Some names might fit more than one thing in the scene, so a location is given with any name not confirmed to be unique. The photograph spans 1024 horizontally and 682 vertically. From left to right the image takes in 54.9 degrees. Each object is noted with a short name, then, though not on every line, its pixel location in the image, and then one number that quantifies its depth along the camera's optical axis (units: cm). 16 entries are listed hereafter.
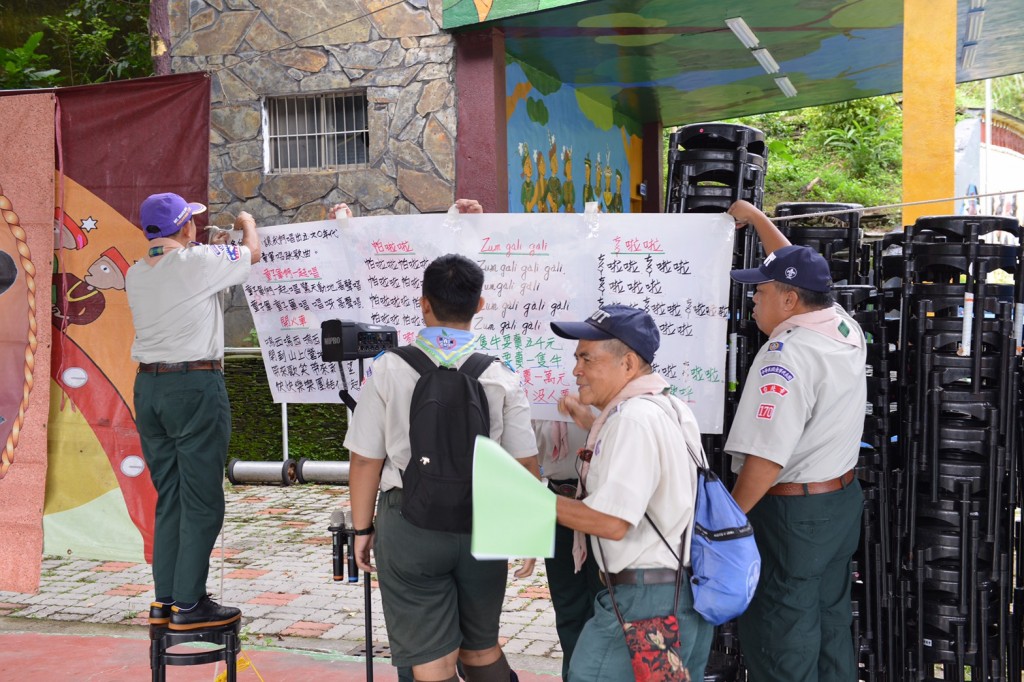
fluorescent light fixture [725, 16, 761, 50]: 934
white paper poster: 419
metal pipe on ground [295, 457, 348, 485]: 951
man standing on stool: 434
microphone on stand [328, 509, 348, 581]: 401
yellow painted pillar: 661
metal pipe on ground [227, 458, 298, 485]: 954
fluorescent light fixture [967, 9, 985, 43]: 870
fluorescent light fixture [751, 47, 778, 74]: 1068
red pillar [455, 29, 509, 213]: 920
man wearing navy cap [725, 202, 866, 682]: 362
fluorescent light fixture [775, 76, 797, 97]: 1225
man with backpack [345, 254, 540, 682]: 329
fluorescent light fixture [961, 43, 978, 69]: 1021
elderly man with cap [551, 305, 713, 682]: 286
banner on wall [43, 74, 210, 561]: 520
